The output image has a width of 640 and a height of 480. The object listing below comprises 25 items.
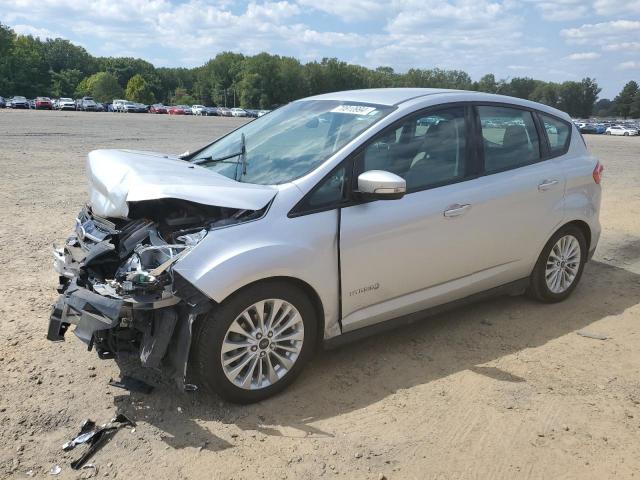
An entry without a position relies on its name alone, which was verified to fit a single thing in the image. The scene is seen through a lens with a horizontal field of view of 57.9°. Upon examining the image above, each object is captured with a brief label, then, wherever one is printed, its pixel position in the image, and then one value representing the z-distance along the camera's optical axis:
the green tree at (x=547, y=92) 138.38
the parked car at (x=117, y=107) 81.56
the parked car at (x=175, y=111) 86.12
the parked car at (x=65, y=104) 76.31
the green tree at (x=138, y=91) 118.31
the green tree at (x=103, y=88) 111.31
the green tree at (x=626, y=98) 143.75
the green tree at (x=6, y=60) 105.56
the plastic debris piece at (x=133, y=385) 3.60
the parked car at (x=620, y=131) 66.29
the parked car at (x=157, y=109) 89.00
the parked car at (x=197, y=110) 88.62
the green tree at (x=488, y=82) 115.16
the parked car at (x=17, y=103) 72.88
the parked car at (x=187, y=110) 88.34
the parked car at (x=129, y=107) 81.39
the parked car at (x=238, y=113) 87.81
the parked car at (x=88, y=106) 77.25
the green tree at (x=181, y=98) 127.31
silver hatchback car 3.30
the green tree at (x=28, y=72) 108.69
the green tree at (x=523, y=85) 136.73
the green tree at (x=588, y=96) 144.88
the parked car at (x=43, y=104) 76.25
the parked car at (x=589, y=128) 70.31
